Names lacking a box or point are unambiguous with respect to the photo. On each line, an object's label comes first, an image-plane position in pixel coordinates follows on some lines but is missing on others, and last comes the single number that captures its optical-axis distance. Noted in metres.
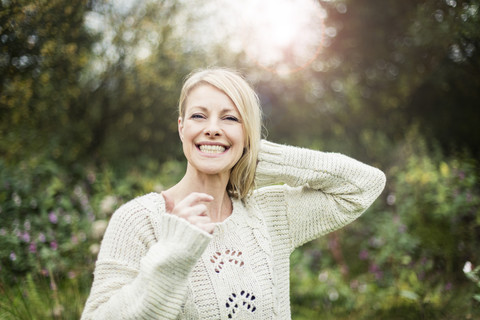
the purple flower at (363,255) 4.89
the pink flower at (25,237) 3.54
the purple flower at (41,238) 3.65
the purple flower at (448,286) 3.66
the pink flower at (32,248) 3.41
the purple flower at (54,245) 3.58
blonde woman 1.49
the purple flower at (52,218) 3.92
